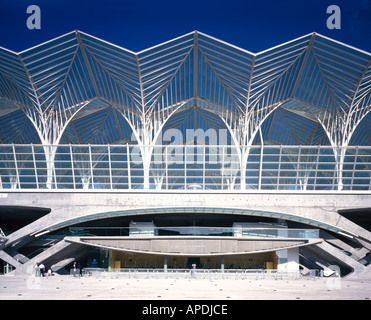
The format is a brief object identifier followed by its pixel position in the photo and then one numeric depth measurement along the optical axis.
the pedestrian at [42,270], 36.80
